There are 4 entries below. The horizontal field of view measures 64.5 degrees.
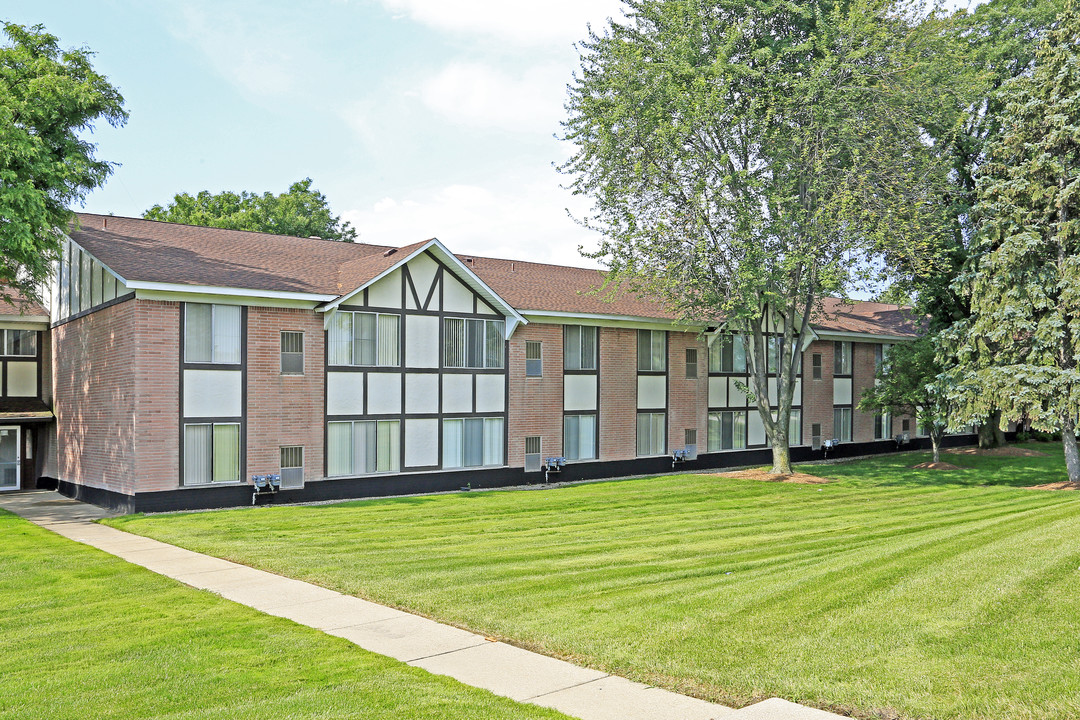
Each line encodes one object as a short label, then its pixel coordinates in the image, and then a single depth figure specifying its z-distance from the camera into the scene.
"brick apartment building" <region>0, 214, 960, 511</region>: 20.20
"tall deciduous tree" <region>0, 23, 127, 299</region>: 19.25
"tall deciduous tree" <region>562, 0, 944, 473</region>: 24.22
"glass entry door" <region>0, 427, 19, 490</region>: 26.09
